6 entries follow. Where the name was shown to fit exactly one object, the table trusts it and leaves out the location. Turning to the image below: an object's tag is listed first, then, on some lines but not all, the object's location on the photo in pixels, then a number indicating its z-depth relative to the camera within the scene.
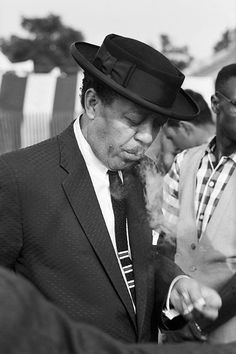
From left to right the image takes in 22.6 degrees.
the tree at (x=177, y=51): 60.07
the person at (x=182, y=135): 4.48
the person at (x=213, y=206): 2.59
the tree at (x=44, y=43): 59.41
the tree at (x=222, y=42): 66.54
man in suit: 1.93
